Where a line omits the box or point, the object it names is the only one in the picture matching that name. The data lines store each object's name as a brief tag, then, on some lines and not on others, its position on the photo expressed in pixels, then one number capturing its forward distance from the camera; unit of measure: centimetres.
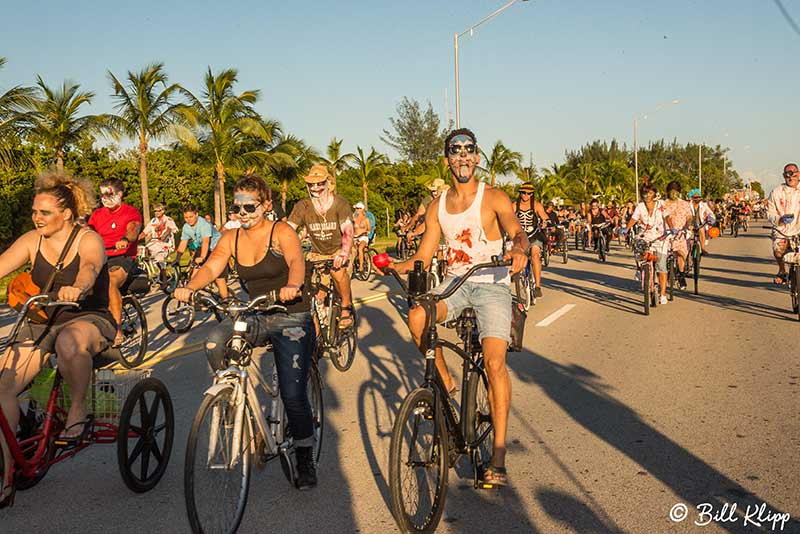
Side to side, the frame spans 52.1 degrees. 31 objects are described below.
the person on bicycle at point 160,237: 1485
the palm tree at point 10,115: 2672
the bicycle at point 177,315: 1130
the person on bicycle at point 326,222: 888
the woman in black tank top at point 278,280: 472
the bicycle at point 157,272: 1450
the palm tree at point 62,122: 3105
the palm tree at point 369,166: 5341
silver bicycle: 388
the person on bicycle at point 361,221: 1843
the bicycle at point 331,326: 838
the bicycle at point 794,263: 1128
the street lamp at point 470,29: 2827
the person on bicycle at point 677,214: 1319
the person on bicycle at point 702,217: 1473
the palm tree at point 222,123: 3859
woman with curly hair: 471
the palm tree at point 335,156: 5319
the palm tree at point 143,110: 3416
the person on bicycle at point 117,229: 905
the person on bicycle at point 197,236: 1447
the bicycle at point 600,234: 2459
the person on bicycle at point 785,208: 1145
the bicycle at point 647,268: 1242
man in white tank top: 471
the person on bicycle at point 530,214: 1361
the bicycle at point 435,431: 398
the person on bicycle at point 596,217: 2708
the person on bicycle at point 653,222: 1309
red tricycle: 467
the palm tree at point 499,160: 5694
